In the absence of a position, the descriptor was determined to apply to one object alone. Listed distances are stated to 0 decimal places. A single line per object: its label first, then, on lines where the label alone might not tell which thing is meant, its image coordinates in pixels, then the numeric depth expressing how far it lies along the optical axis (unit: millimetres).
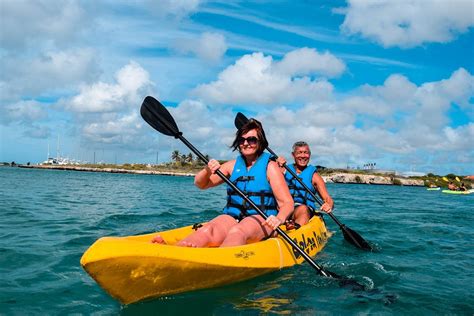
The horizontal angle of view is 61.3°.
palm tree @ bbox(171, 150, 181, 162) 121581
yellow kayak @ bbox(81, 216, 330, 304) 3311
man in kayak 7789
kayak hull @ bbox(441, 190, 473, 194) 33250
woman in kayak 4609
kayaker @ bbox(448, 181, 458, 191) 37344
